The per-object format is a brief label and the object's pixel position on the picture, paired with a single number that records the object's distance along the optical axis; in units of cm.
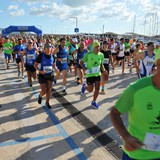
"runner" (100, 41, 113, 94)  602
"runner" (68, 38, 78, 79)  771
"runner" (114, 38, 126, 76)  893
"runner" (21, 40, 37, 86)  617
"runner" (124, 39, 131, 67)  1057
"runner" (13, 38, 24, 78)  809
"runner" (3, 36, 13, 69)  1003
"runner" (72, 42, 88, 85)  673
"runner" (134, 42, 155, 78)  447
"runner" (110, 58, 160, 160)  140
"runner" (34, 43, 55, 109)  463
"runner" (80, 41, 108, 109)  484
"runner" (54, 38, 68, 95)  602
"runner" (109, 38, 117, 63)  997
